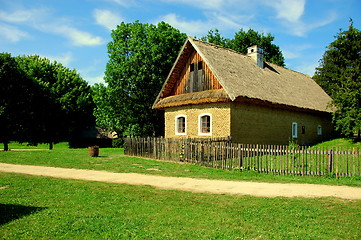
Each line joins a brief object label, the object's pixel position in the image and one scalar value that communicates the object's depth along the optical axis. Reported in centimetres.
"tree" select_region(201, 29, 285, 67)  4309
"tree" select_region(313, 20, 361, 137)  2461
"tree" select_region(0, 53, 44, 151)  2989
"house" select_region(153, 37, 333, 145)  1942
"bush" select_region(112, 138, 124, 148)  3906
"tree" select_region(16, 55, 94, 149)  3798
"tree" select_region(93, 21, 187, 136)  3047
